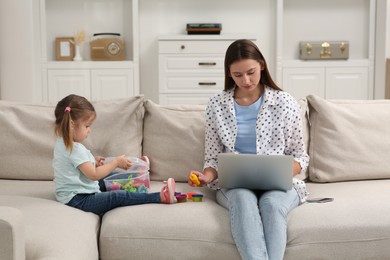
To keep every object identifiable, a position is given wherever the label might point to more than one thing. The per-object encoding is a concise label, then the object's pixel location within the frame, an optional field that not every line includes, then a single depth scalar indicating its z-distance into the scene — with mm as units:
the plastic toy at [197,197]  2535
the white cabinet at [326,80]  6008
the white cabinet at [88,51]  5973
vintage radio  6062
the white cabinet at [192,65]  5887
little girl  2480
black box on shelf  5969
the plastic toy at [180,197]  2516
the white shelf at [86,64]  5973
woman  2594
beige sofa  2242
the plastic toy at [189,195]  2559
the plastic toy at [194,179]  2525
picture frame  6086
